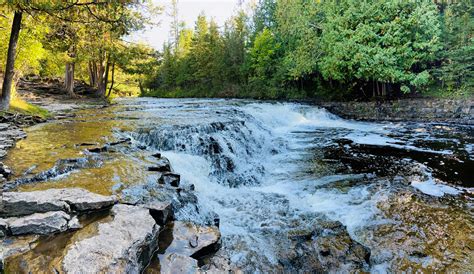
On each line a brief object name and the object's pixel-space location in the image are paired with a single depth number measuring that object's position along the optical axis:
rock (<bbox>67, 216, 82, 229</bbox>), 3.04
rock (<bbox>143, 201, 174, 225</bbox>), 3.75
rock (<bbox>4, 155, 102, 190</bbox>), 4.33
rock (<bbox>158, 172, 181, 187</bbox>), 4.98
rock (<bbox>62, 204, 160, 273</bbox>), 2.46
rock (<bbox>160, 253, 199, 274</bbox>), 2.84
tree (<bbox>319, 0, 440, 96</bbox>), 15.30
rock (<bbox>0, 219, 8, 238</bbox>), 2.80
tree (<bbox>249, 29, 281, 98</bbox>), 26.09
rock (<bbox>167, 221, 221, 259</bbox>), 3.27
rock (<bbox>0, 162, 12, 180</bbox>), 4.42
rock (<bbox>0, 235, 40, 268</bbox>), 2.55
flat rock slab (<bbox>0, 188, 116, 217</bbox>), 3.12
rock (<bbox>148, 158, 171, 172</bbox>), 5.48
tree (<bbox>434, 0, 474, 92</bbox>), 15.16
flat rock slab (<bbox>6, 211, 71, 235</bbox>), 2.85
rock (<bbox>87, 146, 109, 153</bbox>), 6.23
